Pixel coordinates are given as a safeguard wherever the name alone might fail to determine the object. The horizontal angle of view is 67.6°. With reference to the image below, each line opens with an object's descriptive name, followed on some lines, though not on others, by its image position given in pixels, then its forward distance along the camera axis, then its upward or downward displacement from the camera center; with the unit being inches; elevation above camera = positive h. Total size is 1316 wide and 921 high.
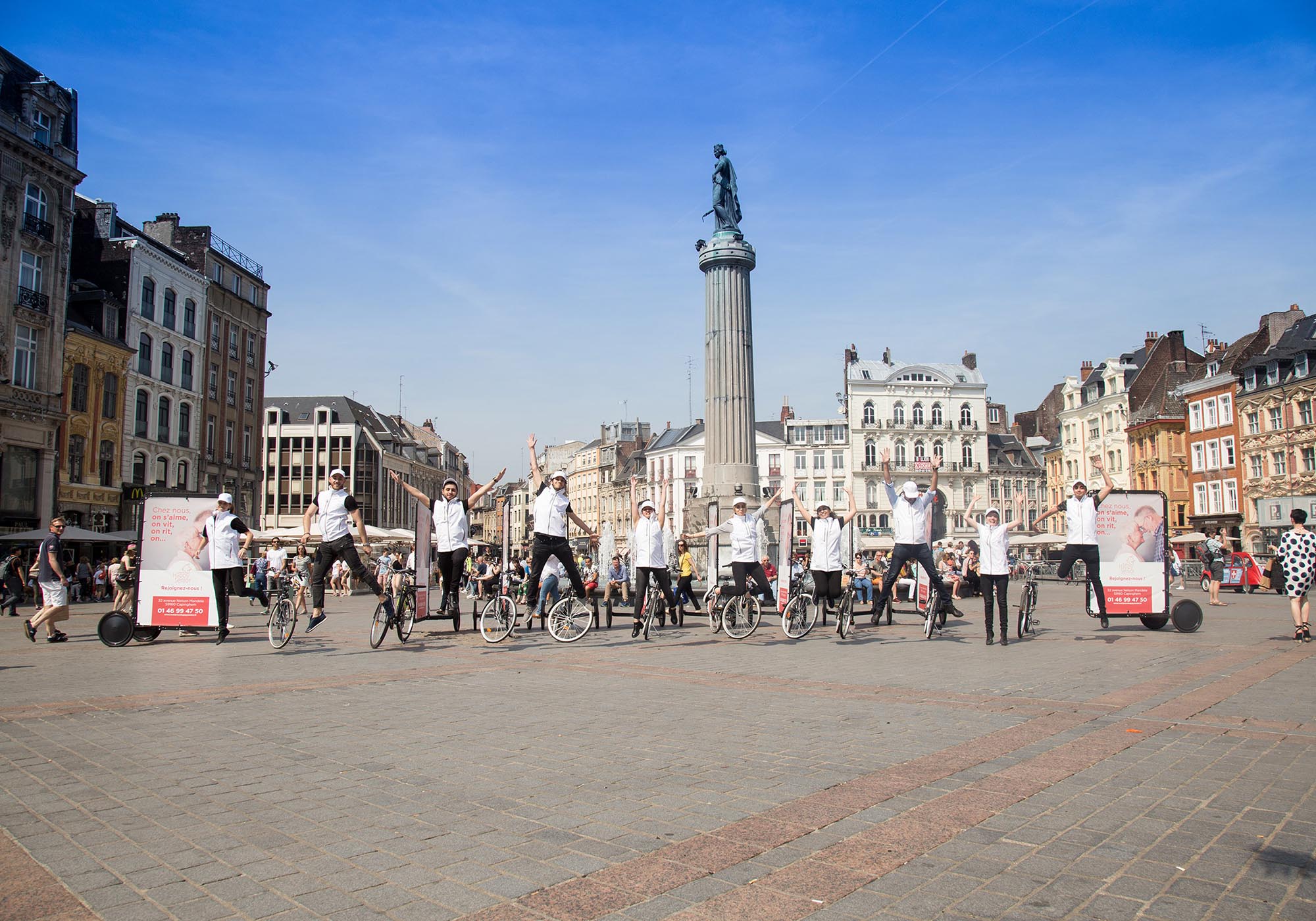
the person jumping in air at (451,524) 517.7 +17.2
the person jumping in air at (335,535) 475.8 +11.2
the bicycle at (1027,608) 556.4 -30.4
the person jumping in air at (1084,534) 550.0 +11.5
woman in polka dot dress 514.3 -10.5
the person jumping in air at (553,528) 498.3 +14.4
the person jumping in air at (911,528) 523.2 +14.2
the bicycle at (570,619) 516.4 -32.7
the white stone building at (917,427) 3462.1 +452.1
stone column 1425.9 +284.3
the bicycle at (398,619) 504.1 -31.7
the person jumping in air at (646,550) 546.9 +3.5
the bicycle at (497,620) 506.9 -32.4
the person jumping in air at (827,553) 563.5 +1.1
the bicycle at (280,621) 510.0 -33.0
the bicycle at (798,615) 546.0 -33.3
